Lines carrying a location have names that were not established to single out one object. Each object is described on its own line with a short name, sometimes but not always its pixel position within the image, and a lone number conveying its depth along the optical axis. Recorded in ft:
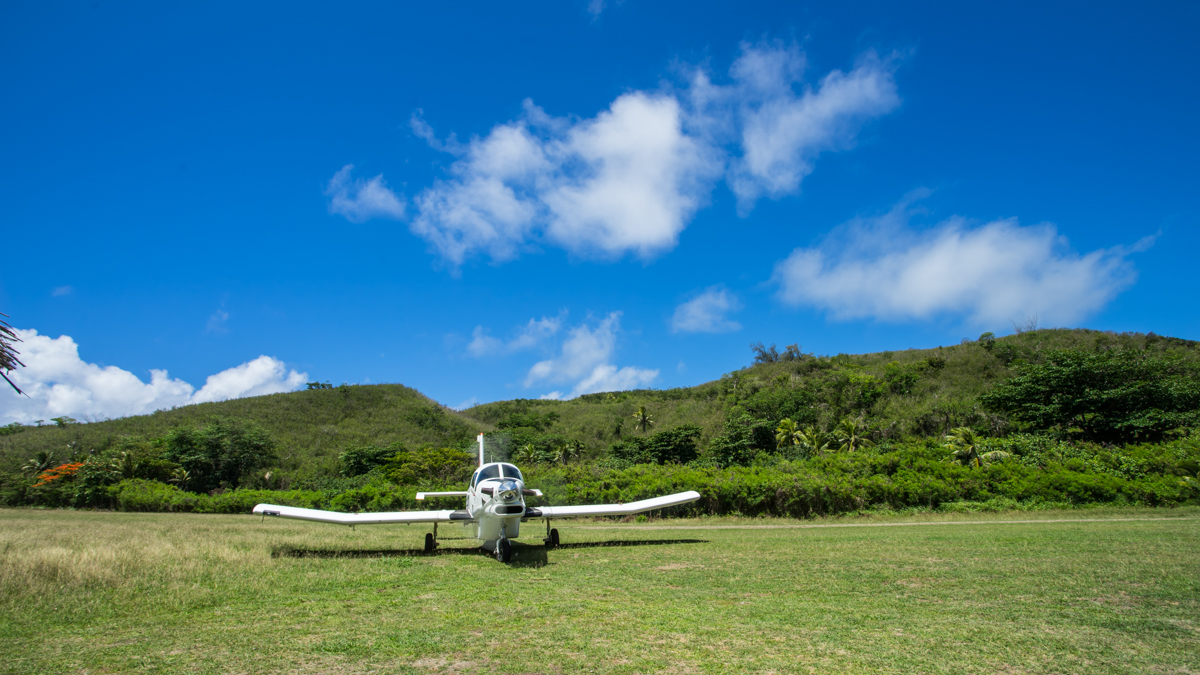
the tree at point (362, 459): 136.62
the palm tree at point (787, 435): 125.22
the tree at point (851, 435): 111.96
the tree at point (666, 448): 135.85
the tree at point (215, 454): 127.34
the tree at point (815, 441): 112.23
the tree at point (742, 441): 122.01
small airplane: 33.32
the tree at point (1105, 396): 80.89
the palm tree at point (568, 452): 147.74
